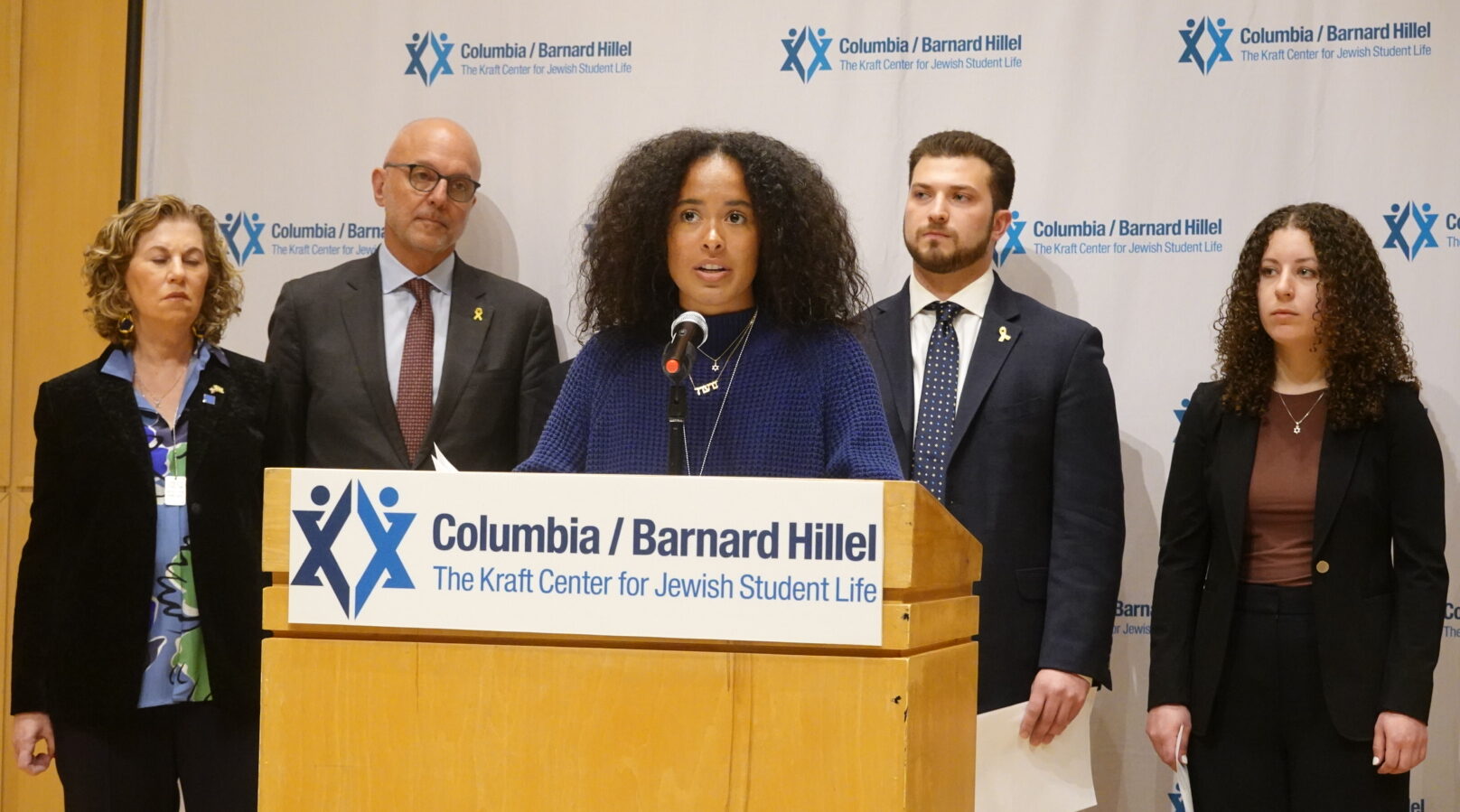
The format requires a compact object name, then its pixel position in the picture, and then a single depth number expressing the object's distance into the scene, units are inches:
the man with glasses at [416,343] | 133.3
